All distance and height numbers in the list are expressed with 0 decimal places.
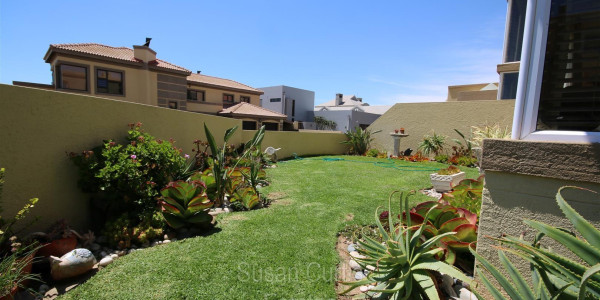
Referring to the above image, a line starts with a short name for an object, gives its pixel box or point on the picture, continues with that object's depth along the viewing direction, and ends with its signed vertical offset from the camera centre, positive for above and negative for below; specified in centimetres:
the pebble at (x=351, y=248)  341 -142
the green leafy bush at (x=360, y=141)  1655 -48
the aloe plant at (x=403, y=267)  202 -104
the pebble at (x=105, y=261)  304 -154
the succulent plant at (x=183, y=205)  385 -111
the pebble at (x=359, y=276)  282 -146
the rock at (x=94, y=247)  337 -153
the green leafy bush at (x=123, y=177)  372 -75
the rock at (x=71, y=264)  272 -143
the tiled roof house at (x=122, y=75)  1738 +335
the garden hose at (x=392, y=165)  1044 -126
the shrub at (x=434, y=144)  1379 -38
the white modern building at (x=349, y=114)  4162 +284
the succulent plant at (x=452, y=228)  264 -89
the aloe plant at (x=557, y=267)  134 -66
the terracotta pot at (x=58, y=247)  290 -136
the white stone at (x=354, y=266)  301 -146
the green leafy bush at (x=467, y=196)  351 -79
